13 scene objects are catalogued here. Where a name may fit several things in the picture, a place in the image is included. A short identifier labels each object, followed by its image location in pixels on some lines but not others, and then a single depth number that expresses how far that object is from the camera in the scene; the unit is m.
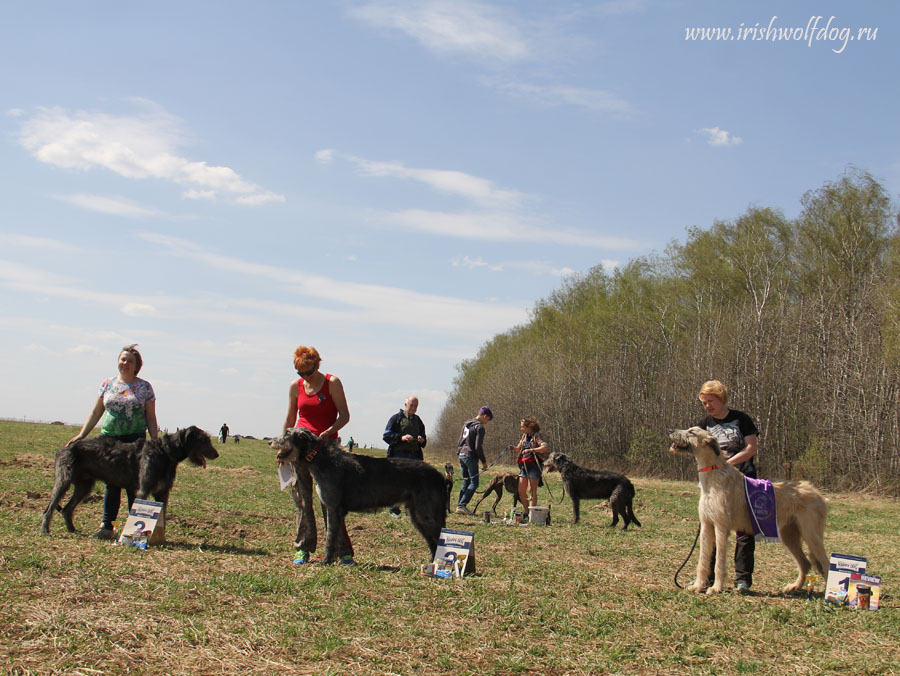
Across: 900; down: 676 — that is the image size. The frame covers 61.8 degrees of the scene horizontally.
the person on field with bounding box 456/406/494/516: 12.76
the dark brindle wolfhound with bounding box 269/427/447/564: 6.77
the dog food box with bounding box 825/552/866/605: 6.00
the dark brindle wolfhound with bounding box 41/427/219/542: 7.80
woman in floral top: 7.96
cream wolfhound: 6.39
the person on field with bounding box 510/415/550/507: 12.44
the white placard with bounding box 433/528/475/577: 6.45
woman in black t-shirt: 6.59
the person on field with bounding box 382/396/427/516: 11.27
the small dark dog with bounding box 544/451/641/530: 12.05
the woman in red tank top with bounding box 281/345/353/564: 7.04
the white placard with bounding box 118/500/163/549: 7.24
